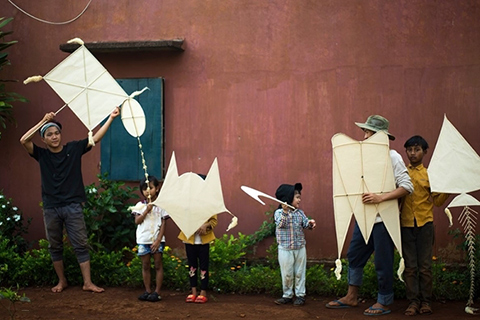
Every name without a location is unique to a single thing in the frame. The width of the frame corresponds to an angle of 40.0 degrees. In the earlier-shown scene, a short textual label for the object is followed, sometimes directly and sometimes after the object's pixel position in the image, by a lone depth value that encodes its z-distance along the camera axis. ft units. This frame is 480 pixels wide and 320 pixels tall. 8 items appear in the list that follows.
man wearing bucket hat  18.47
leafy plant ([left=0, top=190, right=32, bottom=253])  24.97
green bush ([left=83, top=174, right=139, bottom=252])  24.71
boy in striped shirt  20.12
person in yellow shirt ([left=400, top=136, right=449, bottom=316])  18.92
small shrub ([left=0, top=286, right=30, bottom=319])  13.87
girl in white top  20.93
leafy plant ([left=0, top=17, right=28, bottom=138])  25.99
